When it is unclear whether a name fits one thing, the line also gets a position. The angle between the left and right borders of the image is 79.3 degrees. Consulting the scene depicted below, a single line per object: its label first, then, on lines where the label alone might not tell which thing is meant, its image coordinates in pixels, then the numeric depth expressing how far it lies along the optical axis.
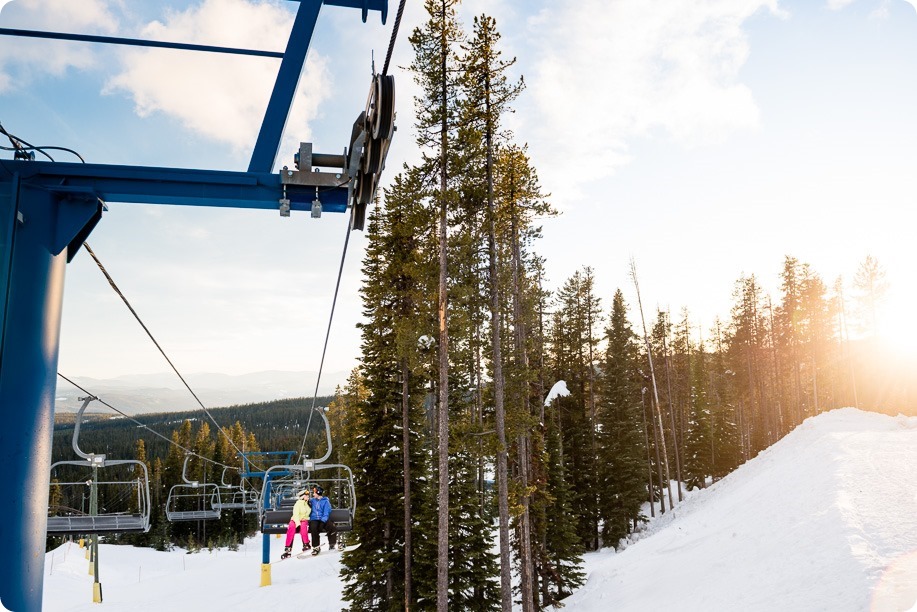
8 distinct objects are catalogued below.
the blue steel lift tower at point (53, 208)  5.51
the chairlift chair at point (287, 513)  13.69
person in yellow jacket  14.61
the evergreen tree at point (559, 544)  23.89
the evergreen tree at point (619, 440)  36.72
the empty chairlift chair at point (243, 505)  23.14
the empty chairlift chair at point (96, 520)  13.35
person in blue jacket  14.76
